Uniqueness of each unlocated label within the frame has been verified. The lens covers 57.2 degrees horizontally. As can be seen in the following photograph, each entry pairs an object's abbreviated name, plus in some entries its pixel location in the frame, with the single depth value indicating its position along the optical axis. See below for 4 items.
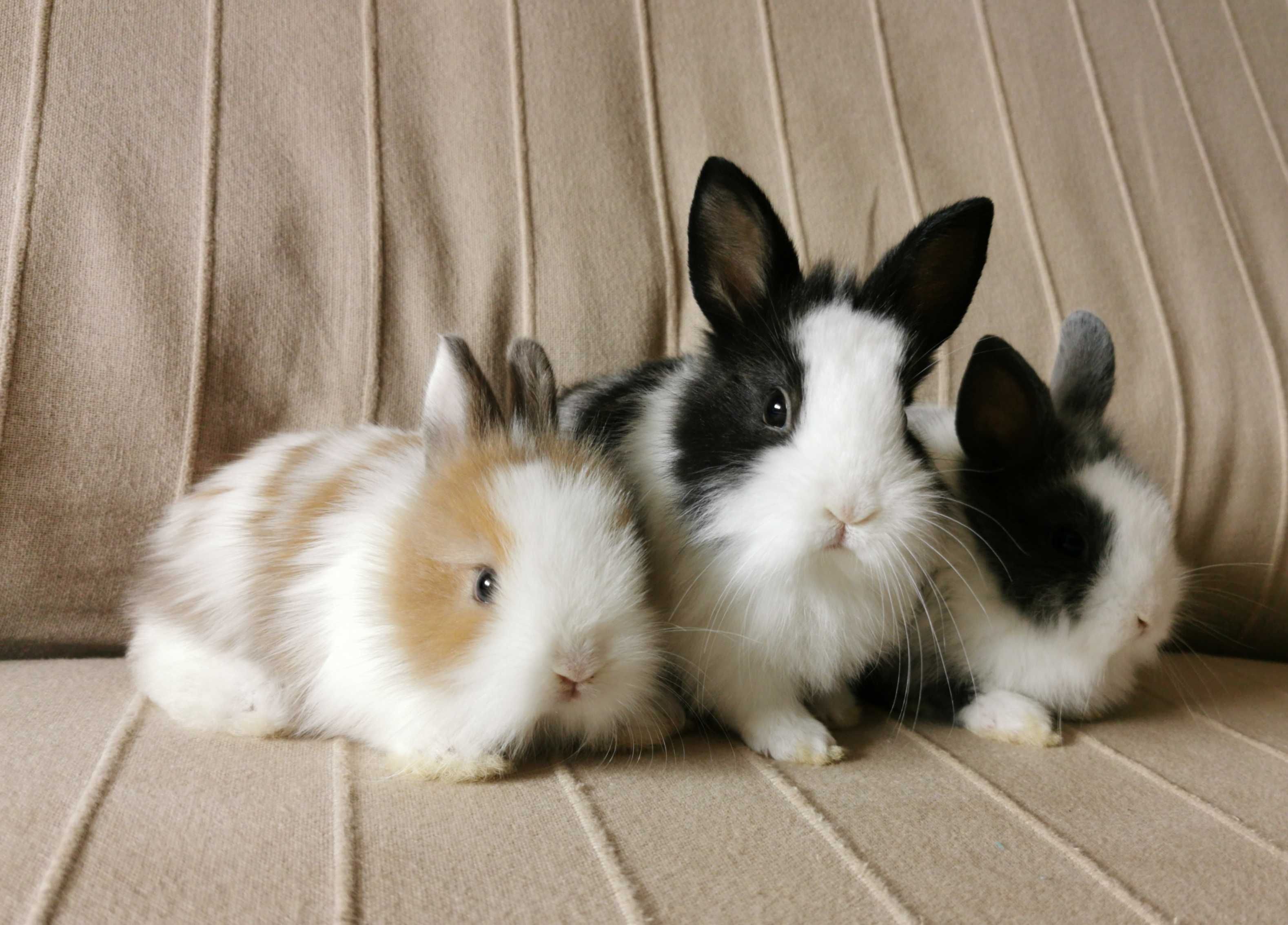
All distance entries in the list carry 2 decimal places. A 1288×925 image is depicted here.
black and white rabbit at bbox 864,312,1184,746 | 0.43
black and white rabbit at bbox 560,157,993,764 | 0.37
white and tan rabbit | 0.35
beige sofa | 0.32
